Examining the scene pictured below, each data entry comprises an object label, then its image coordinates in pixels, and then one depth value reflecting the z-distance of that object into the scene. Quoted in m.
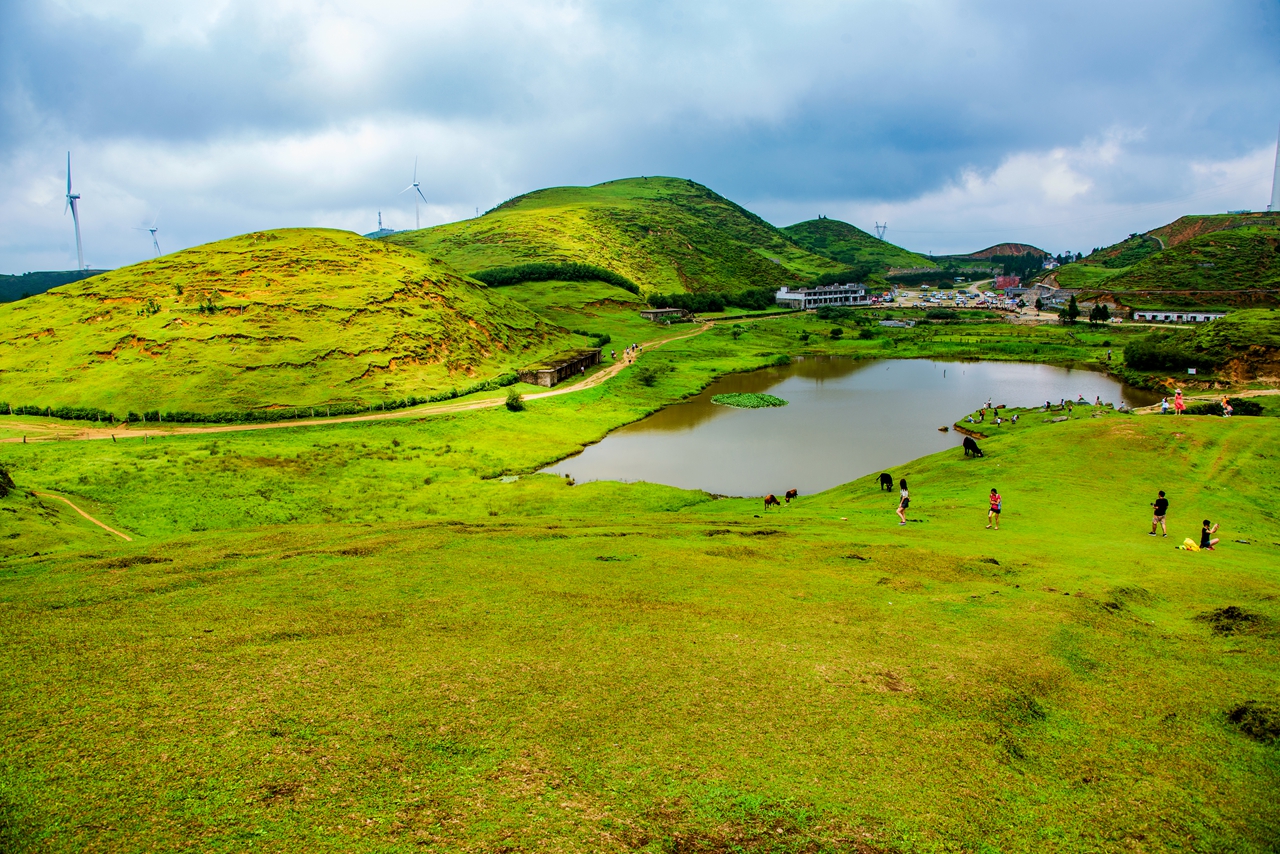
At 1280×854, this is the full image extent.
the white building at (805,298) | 192.00
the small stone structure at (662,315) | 145.93
